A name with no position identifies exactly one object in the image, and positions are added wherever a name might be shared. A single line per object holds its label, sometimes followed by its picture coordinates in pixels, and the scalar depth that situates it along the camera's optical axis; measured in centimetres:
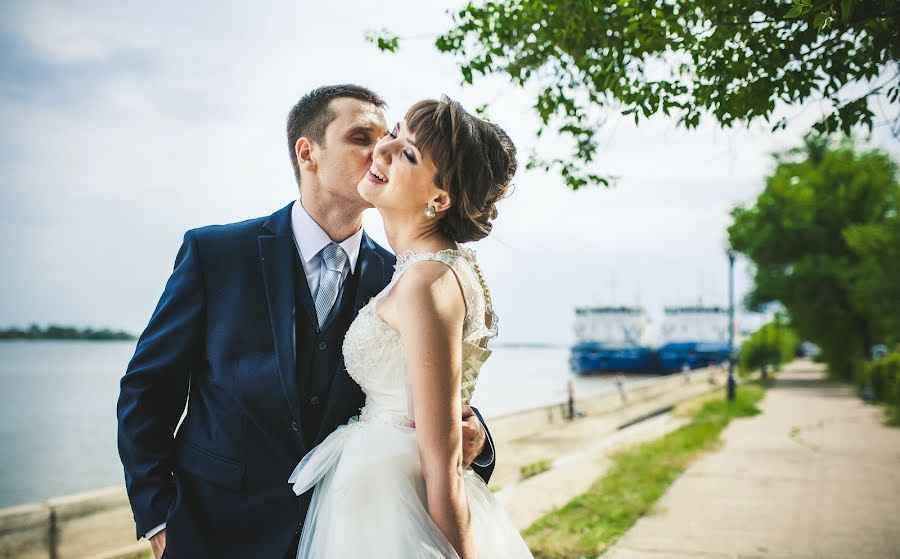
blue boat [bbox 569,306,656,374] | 9150
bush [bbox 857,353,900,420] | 1702
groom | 240
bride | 197
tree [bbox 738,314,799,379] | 4134
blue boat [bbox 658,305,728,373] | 9138
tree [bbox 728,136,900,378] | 3400
